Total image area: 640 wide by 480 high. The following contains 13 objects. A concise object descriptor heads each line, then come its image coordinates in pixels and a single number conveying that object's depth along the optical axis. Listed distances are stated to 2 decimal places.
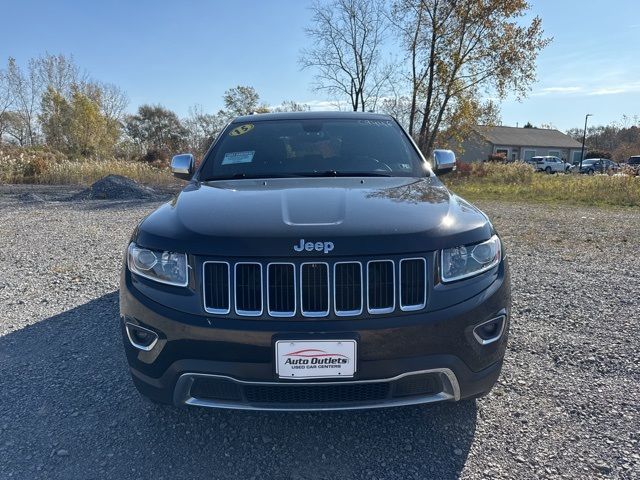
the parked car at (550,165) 46.12
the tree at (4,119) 37.46
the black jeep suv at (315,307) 1.85
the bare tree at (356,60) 22.16
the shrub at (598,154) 58.70
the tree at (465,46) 18.19
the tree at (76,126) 30.77
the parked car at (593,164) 42.81
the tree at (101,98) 38.84
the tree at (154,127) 44.50
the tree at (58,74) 37.47
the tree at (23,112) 36.94
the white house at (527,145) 60.66
